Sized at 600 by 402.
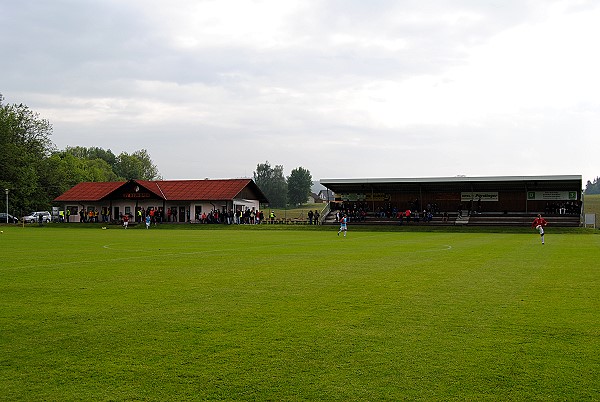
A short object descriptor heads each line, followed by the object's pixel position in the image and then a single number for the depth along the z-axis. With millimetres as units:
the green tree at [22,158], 81500
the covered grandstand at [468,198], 59094
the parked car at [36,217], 79000
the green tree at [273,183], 161500
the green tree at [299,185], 157375
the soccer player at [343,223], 41462
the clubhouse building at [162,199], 70938
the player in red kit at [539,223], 32475
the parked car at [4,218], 79438
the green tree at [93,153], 166125
